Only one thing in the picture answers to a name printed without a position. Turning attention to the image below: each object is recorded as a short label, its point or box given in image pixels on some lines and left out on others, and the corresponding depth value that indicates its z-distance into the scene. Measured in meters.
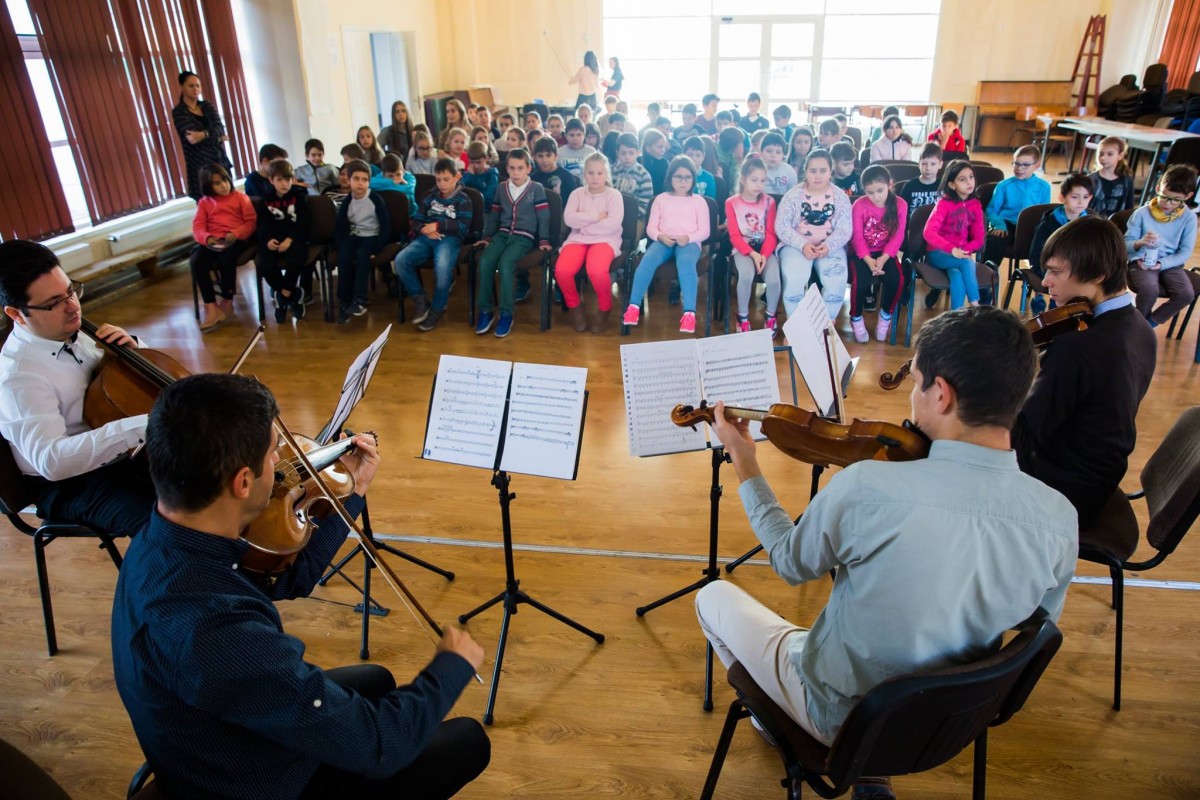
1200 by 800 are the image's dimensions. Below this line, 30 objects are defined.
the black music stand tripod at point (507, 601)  2.05
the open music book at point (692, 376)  2.03
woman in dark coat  5.97
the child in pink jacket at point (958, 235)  4.41
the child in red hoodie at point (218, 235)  4.89
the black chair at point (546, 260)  4.79
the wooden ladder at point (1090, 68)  11.00
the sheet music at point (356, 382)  2.01
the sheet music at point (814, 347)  2.03
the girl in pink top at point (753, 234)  4.61
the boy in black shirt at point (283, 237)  4.89
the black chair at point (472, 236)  4.93
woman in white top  9.62
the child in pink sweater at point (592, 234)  4.68
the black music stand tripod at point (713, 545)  2.06
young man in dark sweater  1.99
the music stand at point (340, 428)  2.02
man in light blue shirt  1.20
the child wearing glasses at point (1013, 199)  4.86
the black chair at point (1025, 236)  4.47
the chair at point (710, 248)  4.70
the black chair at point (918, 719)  1.15
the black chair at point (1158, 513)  1.87
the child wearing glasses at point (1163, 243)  4.04
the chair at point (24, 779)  1.07
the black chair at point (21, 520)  2.10
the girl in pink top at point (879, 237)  4.45
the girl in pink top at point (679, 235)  4.65
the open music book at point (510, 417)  1.99
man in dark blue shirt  1.05
